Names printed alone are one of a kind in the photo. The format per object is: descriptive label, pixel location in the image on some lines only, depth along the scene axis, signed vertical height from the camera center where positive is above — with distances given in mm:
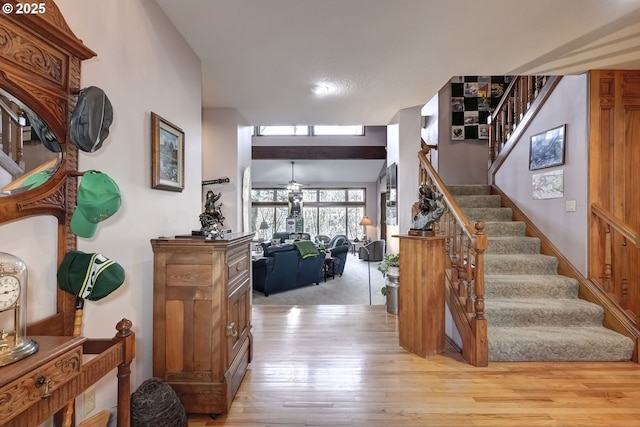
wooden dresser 1913 -667
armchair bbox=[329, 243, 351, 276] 7508 -1044
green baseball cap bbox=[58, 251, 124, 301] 1238 -252
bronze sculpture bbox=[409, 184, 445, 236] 2924 +36
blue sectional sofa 5781 -1094
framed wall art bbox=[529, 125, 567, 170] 3400 +805
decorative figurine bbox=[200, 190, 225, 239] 2078 -35
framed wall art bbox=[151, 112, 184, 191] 2006 +438
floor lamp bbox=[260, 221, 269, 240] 10727 -461
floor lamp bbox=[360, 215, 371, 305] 10617 -228
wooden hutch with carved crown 890 +80
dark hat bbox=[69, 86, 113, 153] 1310 +427
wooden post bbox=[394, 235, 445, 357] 2793 -758
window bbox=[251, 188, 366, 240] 11906 +216
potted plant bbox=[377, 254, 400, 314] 4055 -928
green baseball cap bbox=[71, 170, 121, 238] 1237 +55
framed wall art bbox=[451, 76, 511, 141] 5570 +2076
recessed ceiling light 3413 +1477
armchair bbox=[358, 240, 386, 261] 8742 -1012
